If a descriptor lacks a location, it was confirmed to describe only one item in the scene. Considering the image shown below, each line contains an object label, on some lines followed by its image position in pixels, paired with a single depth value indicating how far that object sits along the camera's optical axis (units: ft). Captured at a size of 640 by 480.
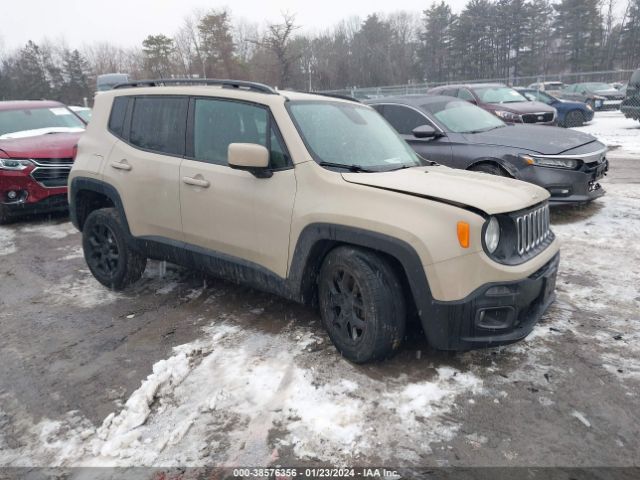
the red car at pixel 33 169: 24.11
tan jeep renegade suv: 9.44
